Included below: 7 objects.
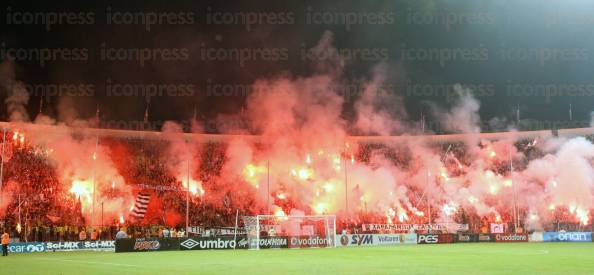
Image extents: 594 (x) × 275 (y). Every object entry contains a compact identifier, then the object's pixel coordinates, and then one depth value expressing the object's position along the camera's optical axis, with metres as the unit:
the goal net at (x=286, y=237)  38.05
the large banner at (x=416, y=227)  50.66
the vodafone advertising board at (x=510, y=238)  47.19
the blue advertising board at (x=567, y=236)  47.38
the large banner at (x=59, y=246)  34.44
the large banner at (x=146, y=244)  33.25
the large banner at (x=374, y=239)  42.37
